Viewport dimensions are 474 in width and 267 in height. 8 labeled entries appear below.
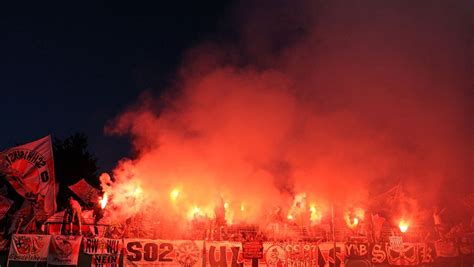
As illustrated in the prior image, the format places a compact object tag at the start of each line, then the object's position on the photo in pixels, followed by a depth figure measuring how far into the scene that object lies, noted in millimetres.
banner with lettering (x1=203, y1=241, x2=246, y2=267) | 14930
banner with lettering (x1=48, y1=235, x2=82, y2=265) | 13180
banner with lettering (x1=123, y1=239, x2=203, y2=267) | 13945
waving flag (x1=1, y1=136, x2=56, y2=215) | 15719
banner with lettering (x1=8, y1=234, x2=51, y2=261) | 12977
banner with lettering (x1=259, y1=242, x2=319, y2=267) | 15516
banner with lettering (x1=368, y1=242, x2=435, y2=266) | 17359
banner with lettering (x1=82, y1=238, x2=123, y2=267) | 13453
